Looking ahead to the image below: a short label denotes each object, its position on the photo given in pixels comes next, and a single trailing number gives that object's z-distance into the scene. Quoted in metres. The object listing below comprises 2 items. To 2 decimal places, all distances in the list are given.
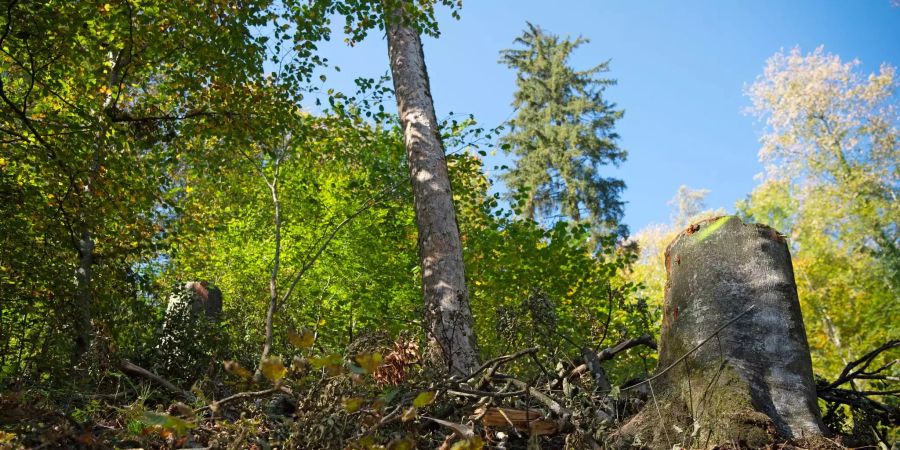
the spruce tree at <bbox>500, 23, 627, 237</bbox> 24.36
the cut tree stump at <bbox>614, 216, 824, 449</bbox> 2.62
